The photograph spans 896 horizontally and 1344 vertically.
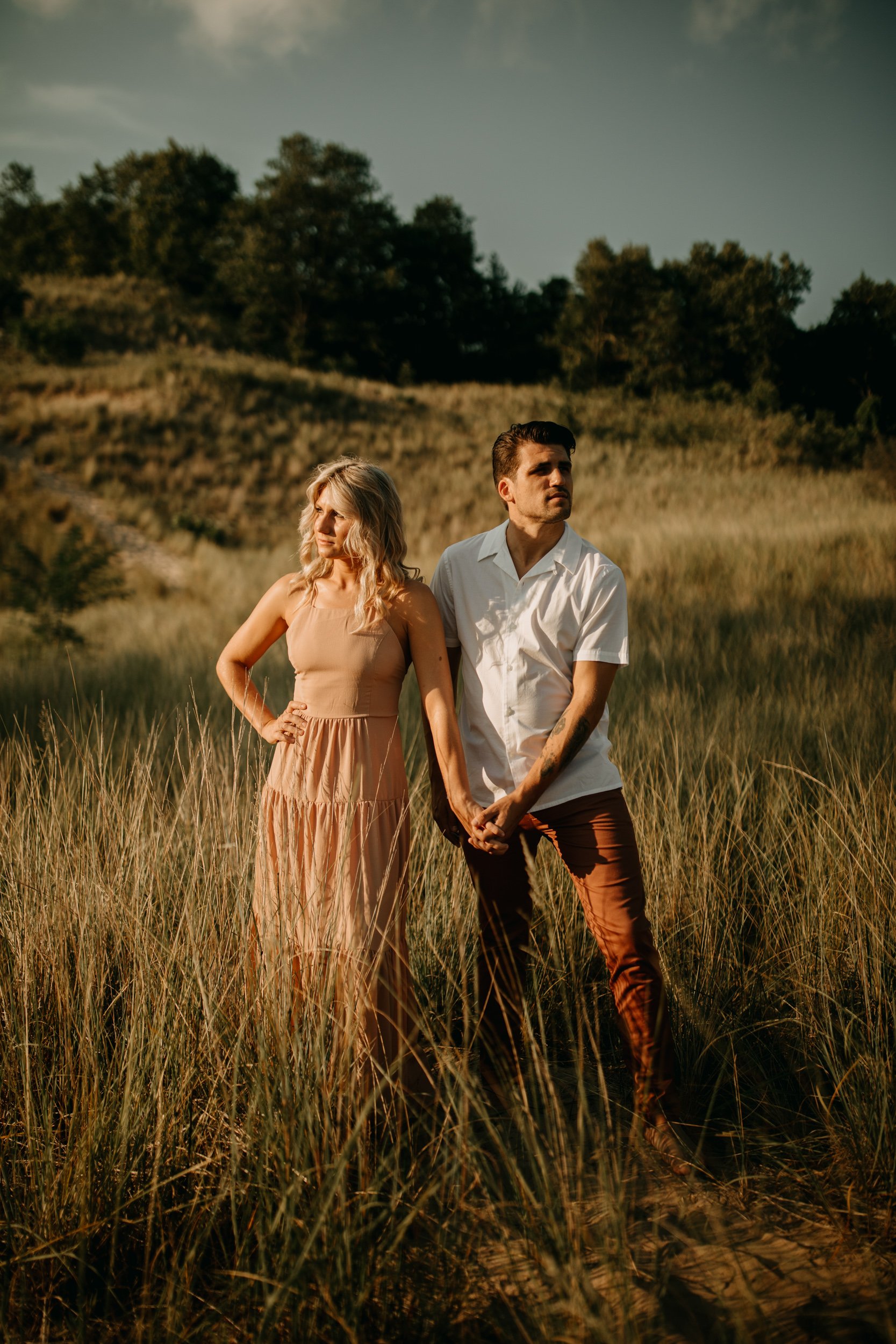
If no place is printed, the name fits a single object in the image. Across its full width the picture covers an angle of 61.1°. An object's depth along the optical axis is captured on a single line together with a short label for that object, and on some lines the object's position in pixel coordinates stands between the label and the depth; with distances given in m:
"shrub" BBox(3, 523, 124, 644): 10.19
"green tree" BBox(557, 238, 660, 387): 36.03
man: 2.29
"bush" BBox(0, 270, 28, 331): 27.48
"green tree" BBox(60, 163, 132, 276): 43.72
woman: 2.21
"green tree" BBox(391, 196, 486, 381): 43.31
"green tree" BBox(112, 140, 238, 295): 42.62
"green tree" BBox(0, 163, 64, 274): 43.22
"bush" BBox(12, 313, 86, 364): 25.31
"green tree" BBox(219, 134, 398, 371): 39.22
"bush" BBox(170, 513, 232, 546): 18.09
